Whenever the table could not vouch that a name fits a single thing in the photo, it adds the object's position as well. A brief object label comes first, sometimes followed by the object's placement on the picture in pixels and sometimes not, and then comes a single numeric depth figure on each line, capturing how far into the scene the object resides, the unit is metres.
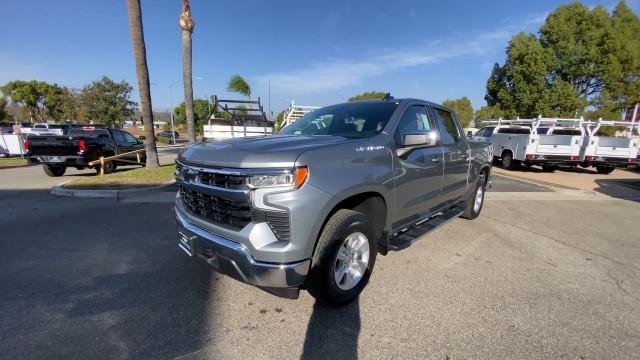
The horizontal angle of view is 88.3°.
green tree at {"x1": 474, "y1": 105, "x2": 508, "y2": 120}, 30.67
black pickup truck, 9.98
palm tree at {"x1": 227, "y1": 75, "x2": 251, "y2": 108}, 36.88
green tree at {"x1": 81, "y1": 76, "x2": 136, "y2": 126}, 35.62
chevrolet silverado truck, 2.40
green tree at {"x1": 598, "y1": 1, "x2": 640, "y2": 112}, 27.24
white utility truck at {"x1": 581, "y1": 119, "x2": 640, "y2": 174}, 12.62
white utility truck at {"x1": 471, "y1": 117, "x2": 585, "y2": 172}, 12.57
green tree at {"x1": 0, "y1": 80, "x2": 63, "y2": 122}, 51.94
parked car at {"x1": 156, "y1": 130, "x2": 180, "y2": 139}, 49.34
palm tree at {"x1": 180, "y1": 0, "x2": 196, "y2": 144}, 11.48
